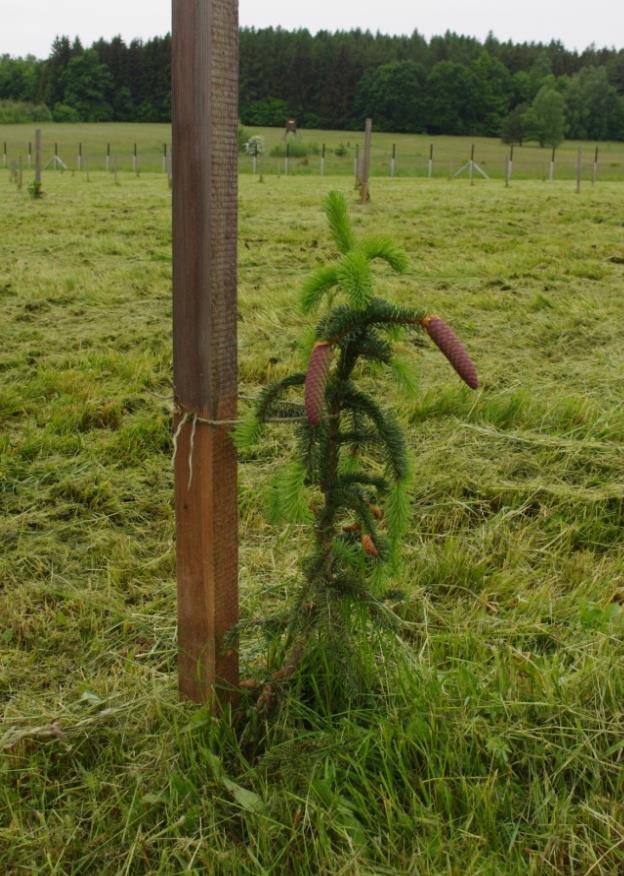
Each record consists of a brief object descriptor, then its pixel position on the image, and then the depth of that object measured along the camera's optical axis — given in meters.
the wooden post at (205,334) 1.60
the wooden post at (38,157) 16.16
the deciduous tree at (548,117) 62.84
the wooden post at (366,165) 14.16
